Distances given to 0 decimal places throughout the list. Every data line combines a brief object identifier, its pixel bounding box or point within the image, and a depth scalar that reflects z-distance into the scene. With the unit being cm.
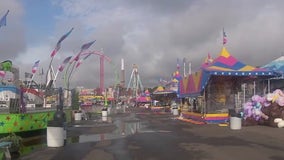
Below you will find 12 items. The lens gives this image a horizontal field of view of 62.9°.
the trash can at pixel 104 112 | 2833
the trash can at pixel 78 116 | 2351
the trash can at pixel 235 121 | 1293
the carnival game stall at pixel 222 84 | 1563
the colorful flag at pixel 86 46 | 3160
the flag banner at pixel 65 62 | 3050
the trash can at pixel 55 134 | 976
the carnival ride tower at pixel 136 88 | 7675
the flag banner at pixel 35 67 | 2541
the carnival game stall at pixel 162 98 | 4243
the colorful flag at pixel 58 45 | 2442
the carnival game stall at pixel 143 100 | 6015
